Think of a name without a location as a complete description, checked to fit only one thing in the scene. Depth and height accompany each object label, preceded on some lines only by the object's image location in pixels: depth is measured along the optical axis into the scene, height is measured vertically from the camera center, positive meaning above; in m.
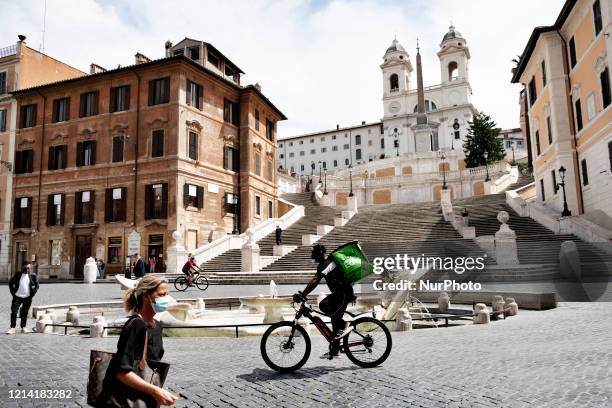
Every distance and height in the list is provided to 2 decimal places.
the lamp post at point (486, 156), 61.18 +14.08
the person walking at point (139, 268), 23.36 +0.40
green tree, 62.25 +15.74
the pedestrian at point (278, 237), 29.67 +2.17
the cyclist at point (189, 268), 22.20 +0.32
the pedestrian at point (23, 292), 10.59 -0.26
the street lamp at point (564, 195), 25.13 +3.68
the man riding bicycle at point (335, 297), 6.53 -0.34
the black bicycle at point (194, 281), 22.16 -0.27
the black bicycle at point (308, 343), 6.57 -0.96
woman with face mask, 2.91 -0.46
